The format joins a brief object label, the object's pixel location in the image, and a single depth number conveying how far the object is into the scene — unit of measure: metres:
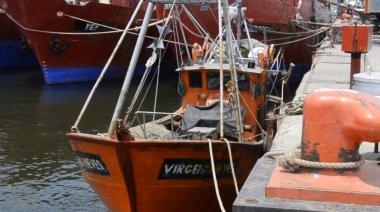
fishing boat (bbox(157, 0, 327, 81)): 19.08
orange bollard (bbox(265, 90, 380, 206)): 3.49
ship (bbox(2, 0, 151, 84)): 20.81
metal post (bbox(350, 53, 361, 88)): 9.19
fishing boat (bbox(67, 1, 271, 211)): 6.67
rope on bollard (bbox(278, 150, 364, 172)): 3.58
